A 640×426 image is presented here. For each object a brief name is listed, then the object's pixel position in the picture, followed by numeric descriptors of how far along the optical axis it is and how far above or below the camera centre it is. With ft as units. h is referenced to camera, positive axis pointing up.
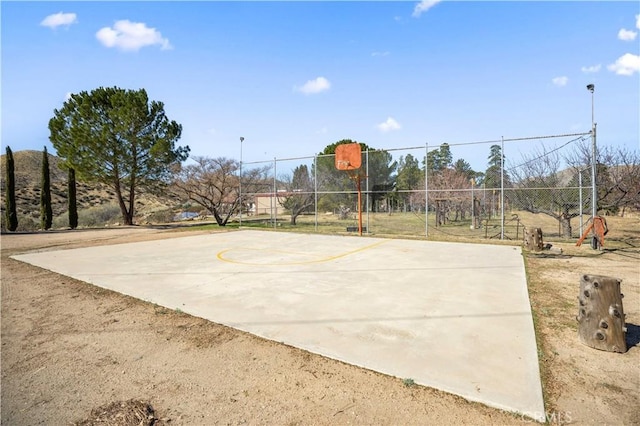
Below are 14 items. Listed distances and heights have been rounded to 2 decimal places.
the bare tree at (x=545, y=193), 40.73 +1.14
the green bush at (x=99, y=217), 80.14 -1.84
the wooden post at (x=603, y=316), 10.26 -3.90
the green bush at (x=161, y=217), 88.04 -2.36
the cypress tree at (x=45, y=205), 66.85 +1.26
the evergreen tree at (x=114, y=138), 66.28 +15.60
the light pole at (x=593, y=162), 29.35 +3.58
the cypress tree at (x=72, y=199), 68.49 +2.42
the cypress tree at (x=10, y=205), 61.62 +1.30
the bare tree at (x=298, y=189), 66.03 +3.83
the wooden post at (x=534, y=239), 28.68 -3.50
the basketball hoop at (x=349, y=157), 44.57 +6.94
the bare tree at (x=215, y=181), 63.52 +5.37
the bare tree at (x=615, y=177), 39.04 +3.09
